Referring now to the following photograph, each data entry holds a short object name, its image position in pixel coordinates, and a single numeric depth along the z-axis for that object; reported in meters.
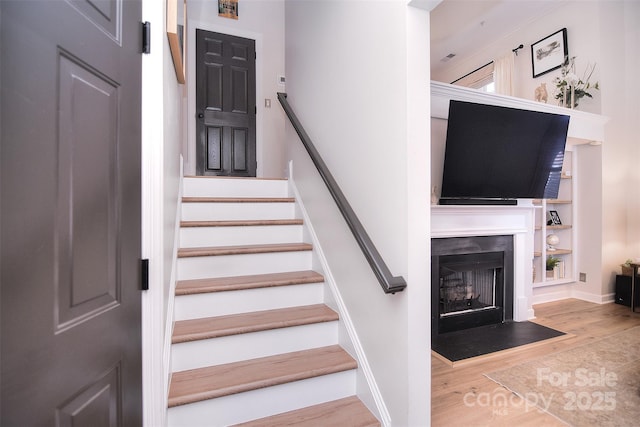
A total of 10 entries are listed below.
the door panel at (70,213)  0.72
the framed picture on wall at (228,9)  4.31
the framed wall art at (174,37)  1.55
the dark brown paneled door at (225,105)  4.26
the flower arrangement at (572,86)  3.81
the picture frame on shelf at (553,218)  4.18
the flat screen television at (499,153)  2.77
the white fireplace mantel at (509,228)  2.88
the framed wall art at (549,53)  4.15
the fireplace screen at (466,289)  3.02
